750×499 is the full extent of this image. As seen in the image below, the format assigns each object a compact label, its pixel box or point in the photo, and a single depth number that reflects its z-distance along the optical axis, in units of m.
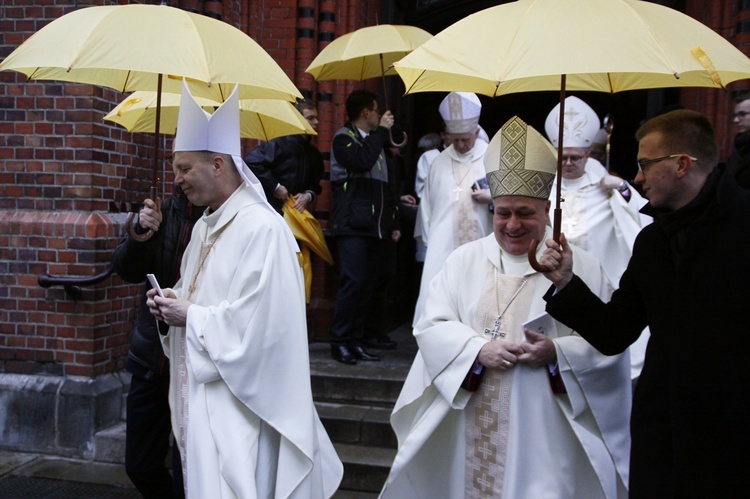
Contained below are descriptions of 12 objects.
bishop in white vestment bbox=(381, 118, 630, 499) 3.07
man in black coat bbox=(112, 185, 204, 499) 3.78
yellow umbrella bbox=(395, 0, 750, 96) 2.67
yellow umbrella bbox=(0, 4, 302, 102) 3.21
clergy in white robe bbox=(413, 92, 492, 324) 5.87
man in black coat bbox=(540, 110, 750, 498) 2.46
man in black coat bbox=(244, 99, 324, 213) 6.07
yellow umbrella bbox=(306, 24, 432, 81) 5.81
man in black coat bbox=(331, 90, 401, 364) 5.99
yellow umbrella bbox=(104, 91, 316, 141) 4.34
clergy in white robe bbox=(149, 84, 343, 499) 3.14
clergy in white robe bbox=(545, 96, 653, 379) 5.16
